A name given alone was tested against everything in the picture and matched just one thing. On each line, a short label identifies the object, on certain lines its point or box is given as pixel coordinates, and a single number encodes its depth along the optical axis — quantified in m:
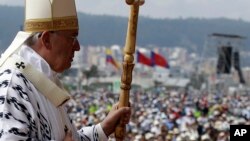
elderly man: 5.18
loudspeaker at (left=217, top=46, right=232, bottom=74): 83.19
